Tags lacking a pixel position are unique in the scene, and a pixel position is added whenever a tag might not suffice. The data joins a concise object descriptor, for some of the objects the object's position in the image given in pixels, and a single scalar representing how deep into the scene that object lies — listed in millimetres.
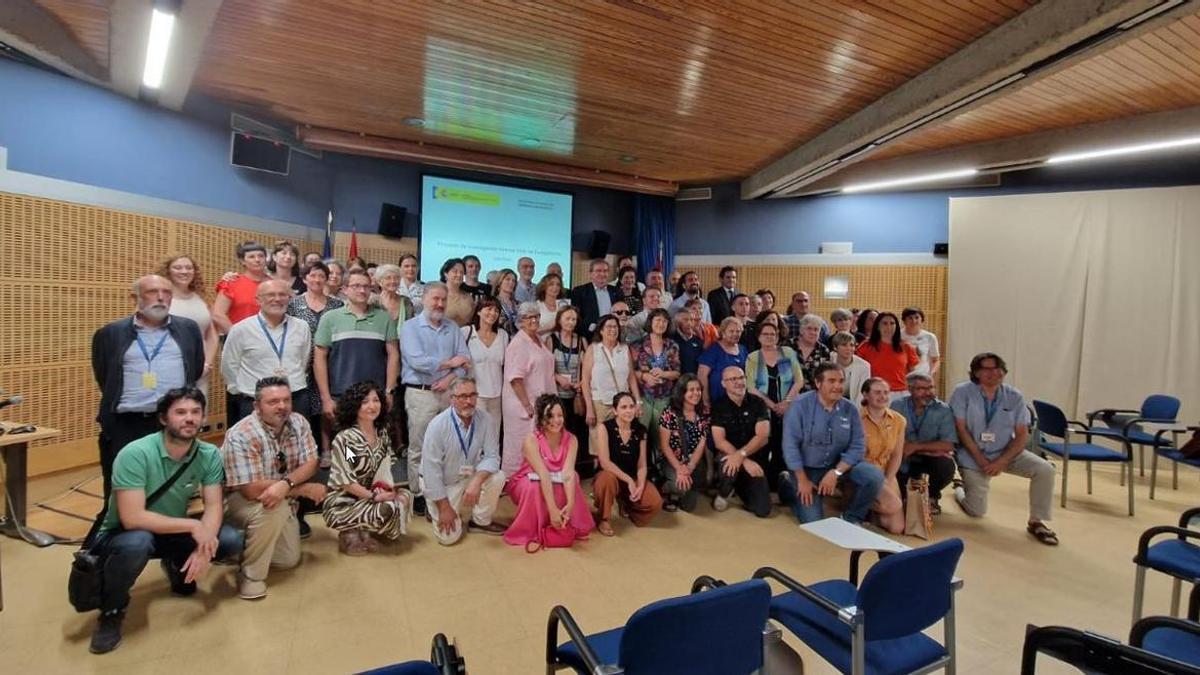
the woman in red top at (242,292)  4129
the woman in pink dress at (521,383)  4277
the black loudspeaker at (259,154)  6156
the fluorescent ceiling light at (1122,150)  5423
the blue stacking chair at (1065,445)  4609
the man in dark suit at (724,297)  6516
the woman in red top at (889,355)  5379
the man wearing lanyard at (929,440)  4320
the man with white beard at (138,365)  3066
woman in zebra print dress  3387
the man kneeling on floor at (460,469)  3604
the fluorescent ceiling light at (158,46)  3902
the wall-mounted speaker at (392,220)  7543
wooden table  3250
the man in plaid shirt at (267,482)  2928
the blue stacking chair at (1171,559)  2344
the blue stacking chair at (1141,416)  5245
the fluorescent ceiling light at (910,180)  7127
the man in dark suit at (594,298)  5656
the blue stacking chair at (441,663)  1217
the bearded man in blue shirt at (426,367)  4043
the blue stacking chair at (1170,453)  4384
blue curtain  9234
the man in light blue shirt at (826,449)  4023
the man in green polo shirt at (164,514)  2457
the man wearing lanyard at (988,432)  4297
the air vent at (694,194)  9266
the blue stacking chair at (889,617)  1725
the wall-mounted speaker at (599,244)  8836
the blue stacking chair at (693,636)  1479
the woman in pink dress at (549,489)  3641
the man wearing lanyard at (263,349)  3555
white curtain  6328
